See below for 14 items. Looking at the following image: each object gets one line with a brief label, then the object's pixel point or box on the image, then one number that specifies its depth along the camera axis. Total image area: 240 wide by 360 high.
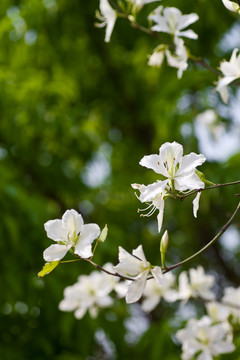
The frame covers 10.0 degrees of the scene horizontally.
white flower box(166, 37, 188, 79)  1.84
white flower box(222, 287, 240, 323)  2.06
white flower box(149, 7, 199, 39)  1.85
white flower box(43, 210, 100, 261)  1.63
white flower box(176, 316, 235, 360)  1.96
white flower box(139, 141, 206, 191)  1.59
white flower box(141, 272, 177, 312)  2.17
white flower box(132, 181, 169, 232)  1.59
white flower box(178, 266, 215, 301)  2.14
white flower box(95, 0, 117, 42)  1.89
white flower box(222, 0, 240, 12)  1.66
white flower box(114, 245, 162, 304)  1.61
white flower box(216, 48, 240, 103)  1.73
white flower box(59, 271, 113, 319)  2.08
